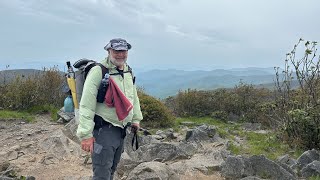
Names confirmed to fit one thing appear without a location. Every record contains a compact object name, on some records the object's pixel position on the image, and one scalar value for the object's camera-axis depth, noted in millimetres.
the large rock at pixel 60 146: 5399
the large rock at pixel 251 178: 3940
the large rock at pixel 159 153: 5007
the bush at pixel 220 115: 11325
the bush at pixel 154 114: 8356
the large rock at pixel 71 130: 5985
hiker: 2861
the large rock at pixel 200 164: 4553
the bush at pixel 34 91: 8903
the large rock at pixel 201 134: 6591
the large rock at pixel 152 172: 4012
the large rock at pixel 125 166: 4506
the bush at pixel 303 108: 6070
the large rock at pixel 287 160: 4969
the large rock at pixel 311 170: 4396
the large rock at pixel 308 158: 4928
